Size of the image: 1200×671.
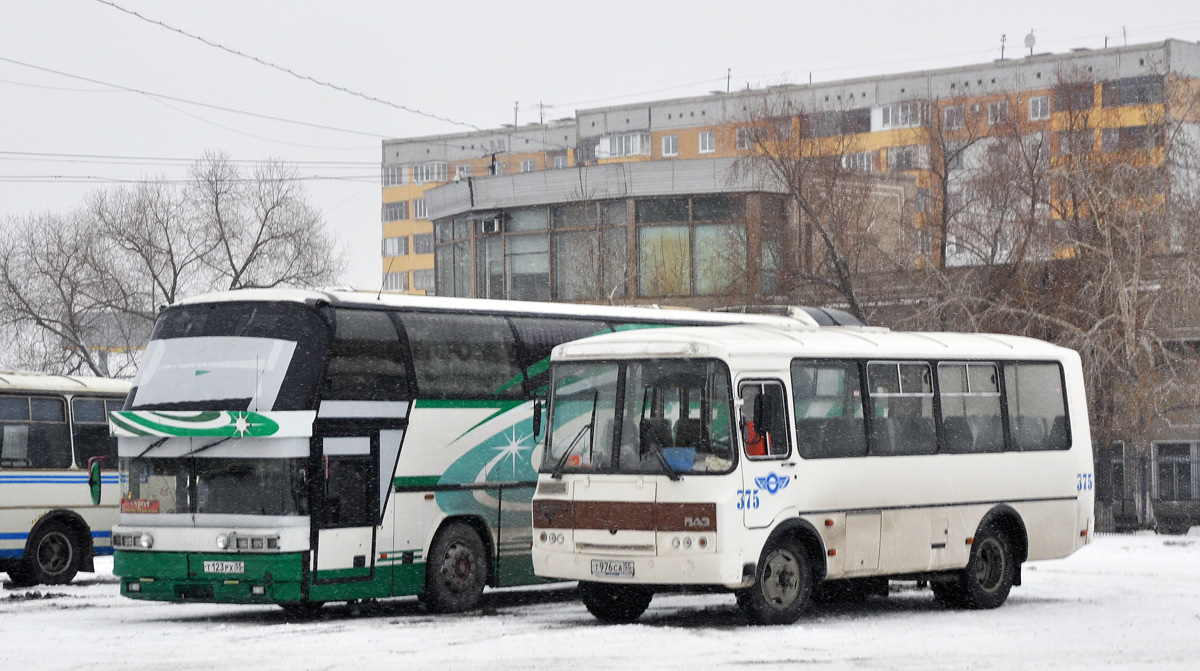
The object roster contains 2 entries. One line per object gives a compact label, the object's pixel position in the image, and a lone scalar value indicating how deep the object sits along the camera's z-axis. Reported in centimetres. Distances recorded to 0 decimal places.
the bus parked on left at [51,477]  2306
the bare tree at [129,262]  5516
